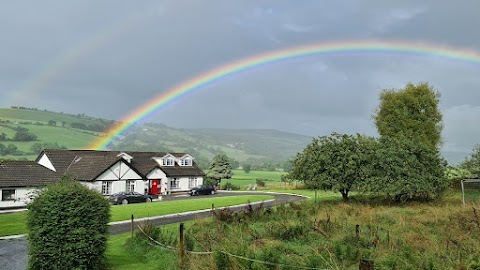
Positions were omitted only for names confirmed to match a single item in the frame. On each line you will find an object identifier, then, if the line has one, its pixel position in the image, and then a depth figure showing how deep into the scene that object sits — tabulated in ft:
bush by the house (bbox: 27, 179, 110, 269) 42.93
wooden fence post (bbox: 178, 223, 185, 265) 43.77
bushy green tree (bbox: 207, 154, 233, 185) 274.98
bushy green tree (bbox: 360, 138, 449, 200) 110.73
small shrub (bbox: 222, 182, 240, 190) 250.35
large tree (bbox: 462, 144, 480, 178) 156.35
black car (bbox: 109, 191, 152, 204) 150.61
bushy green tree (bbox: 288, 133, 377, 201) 115.75
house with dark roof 148.27
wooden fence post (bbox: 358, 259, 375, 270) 22.91
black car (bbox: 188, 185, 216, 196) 197.16
